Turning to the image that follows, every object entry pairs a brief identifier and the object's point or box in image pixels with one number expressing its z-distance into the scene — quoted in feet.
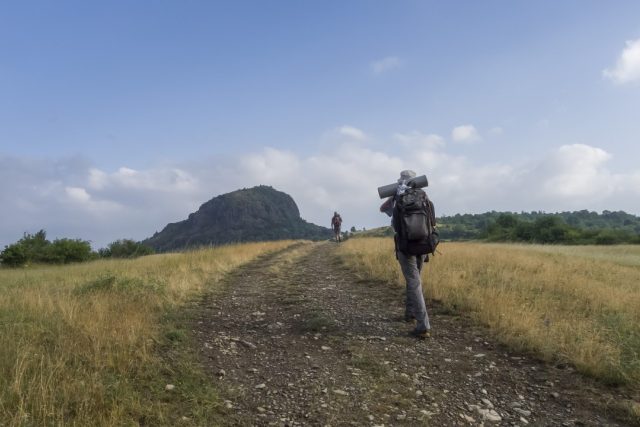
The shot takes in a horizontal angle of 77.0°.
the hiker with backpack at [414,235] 20.72
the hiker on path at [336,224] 95.91
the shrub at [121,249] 94.55
